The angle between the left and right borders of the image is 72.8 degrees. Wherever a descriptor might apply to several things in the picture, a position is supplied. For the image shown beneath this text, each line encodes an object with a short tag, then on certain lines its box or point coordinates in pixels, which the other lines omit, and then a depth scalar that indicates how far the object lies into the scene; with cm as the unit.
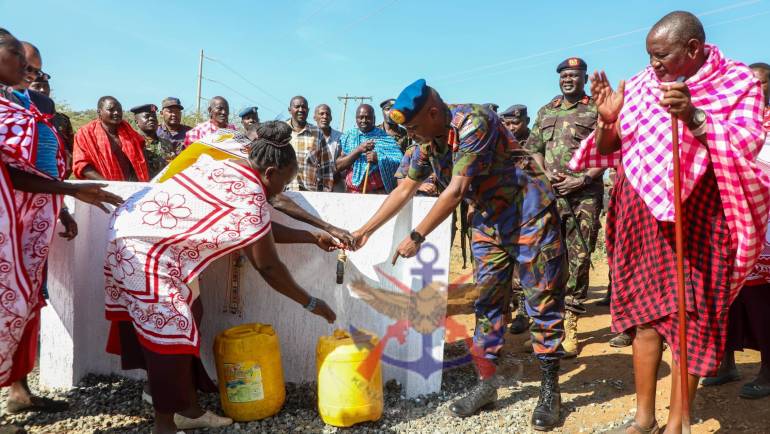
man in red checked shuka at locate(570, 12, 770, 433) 214
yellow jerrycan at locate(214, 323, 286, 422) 288
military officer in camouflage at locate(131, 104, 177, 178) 519
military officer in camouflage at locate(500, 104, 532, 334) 641
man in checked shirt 583
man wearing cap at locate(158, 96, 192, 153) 595
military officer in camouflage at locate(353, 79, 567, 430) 279
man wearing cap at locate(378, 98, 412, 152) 623
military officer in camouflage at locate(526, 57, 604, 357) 438
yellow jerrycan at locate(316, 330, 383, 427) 283
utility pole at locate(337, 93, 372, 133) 2990
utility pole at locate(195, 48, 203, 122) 2334
